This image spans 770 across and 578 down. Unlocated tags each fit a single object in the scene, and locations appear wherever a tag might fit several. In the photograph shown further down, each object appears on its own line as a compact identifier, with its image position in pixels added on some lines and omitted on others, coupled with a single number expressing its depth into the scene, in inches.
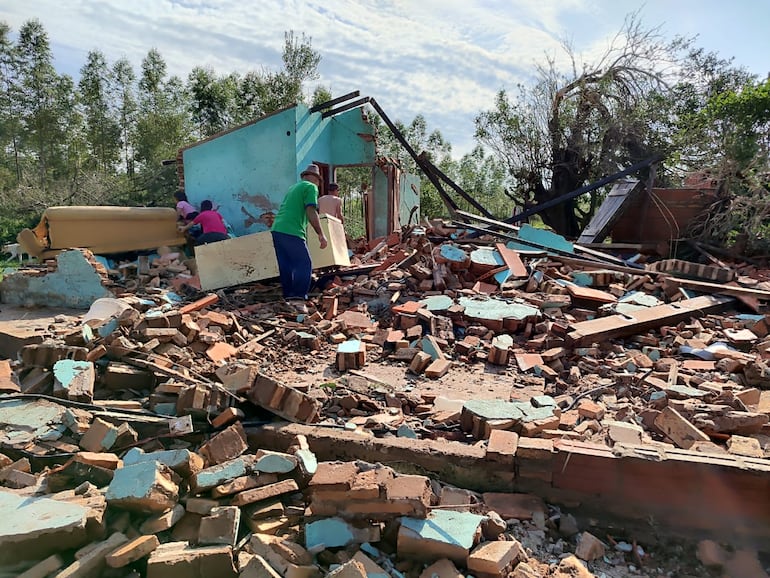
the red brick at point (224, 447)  108.9
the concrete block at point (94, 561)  78.3
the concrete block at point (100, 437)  113.3
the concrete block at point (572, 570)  86.7
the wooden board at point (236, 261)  270.8
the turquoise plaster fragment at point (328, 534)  89.4
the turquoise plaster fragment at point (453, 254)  279.0
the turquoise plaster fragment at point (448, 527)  86.4
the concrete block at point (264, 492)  96.7
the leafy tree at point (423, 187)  846.8
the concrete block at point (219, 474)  98.7
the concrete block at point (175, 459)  102.2
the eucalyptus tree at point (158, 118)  962.1
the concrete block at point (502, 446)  110.3
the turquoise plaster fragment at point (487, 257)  283.2
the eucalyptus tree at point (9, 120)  891.4
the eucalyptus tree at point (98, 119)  986.7
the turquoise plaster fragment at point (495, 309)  219.8
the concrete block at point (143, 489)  89.7
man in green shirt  240.7
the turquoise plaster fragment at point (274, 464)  104.0
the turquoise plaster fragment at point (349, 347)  182.6
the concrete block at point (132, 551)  80.4
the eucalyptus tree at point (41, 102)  901.2
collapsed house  87.9
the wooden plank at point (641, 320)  197.0
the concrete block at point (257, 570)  76.4
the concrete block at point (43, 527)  83.0
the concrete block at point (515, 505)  102.0
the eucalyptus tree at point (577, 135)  522.0
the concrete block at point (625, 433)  116.9
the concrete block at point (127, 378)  141.6
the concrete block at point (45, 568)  78.8
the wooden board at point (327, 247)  282.5
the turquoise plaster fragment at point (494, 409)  129.1
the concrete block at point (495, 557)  81.9
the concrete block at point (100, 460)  105.8
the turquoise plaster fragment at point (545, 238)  327.6
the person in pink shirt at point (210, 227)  324.5
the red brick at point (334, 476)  93.1
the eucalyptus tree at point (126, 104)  1010.1
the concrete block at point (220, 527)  87.4
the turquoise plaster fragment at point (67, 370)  135.1
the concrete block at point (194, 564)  79.4
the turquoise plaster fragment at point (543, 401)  144.8
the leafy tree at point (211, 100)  839.7
